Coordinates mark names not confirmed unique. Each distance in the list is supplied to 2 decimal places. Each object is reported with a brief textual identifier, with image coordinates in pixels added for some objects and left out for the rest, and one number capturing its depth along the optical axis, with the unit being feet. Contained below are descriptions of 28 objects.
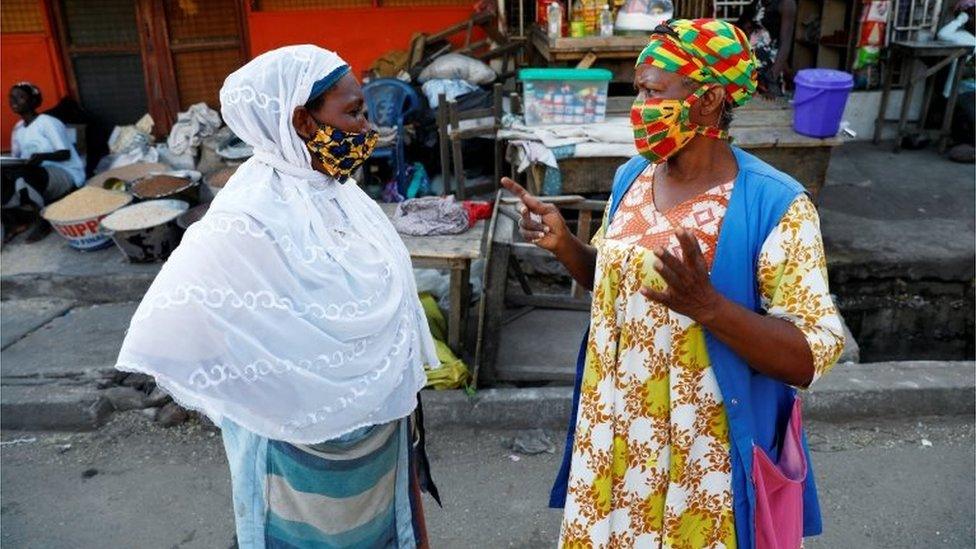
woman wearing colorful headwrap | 5.09
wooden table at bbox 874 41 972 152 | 25.59
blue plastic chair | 22.47
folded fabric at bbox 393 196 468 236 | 14.02
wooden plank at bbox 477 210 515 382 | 13.24
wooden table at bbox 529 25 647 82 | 19.56
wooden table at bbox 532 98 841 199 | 17.11
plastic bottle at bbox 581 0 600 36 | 19.96
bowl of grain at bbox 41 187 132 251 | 19.04
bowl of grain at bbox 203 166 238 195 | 20.93
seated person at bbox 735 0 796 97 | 25.12
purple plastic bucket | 16.79
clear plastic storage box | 17.93
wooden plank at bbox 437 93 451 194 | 17.95
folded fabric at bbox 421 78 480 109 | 22.38
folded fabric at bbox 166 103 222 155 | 23.63
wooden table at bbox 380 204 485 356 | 13.21
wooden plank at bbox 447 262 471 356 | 14.02
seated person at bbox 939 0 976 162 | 25.94
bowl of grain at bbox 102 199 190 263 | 18.25
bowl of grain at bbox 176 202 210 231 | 18.84
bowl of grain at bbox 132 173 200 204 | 20.29
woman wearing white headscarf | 5.59
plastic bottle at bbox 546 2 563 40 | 19.76
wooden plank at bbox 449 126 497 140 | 17.75
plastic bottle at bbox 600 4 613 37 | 19.77
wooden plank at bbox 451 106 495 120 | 18.33
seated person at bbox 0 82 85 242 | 20.52
